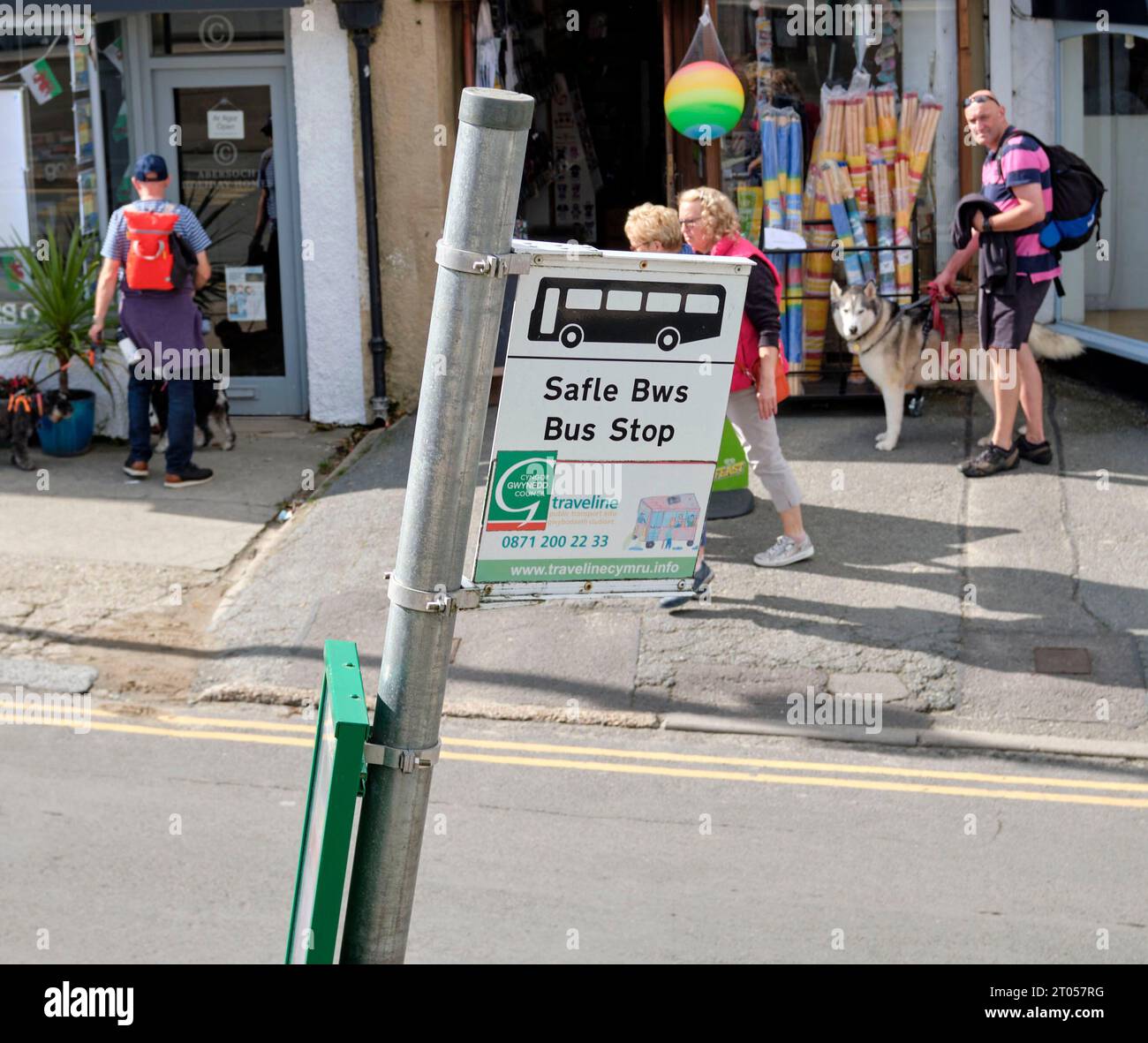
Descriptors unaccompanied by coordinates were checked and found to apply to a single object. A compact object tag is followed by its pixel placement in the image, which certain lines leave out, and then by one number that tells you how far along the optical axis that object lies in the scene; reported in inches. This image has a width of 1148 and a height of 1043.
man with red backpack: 403.9
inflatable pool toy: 422.3
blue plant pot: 450.6
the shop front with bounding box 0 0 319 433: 475.2
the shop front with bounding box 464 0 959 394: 454.9
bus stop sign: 101.7
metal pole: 94.0
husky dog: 394.0
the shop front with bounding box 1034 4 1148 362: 456.1
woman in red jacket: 317.4
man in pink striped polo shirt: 367.9
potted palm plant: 443.8
